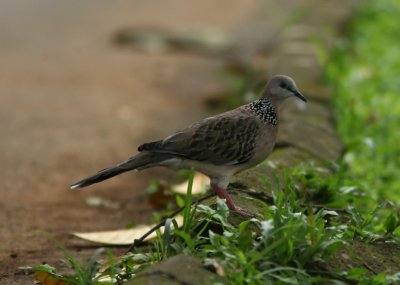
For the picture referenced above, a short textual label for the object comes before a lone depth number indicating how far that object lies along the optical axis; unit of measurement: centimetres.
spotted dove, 904
